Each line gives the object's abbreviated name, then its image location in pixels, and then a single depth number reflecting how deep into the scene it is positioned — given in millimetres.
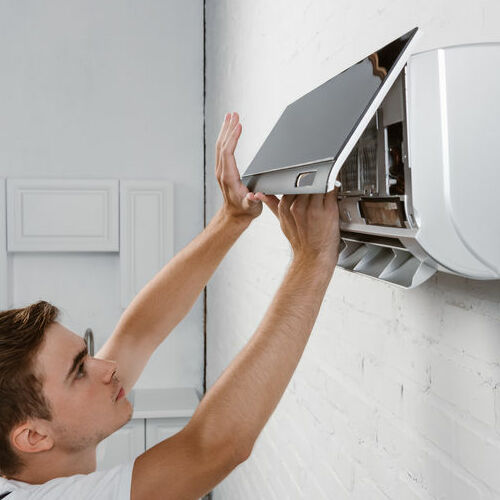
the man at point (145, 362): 1184
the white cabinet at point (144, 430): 3611
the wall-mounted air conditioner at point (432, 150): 861
